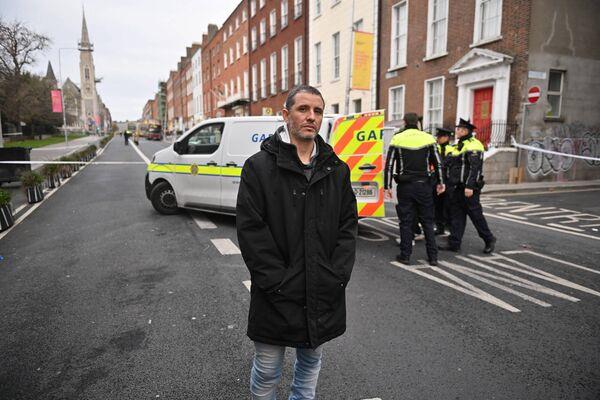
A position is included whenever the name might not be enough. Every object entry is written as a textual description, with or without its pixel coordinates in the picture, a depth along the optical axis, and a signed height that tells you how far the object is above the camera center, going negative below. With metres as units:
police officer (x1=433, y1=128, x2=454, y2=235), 7.48 -1.07
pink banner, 37.94 +3.48
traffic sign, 13.00 +1.57
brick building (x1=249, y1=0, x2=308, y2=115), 28.77 +7.04
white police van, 6.76 -0.35
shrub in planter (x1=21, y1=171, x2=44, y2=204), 10.41 -1.17
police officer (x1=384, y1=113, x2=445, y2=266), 5.65 -0.53
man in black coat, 2.06 -0.49
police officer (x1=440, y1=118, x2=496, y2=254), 6.15 -0.63
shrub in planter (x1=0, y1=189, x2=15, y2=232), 7.66 -1.36
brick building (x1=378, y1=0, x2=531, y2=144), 13.86 +3.15
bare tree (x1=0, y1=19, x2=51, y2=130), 31.39 +6.14
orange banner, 18.53 +3.68
